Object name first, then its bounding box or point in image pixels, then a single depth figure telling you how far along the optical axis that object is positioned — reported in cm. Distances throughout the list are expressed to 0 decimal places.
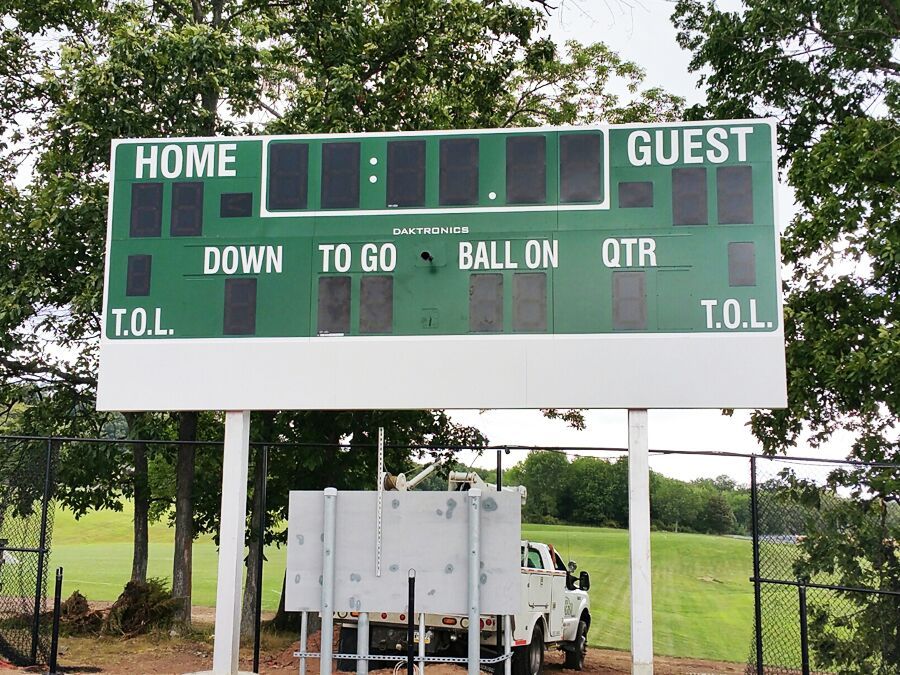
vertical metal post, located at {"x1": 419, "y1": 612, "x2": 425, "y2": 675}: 953
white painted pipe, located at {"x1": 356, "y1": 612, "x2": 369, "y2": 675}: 955
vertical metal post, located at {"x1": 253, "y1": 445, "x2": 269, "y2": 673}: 1248
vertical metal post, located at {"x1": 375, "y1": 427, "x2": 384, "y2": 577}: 977
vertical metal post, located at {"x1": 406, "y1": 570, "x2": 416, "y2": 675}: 903
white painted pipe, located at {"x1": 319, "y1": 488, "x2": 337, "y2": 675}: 944
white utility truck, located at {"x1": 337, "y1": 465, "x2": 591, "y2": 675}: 1128
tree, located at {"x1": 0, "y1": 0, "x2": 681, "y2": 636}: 1714
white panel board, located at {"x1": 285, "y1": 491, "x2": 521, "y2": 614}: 961
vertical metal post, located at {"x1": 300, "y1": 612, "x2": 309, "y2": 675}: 972
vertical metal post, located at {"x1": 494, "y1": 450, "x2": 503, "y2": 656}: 1107
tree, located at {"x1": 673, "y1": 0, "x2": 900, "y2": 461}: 1612
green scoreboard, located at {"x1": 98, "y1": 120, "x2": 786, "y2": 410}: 1114
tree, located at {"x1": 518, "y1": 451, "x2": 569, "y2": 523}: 2911
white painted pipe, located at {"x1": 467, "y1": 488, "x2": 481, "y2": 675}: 938
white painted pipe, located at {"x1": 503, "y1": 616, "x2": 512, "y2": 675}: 950
